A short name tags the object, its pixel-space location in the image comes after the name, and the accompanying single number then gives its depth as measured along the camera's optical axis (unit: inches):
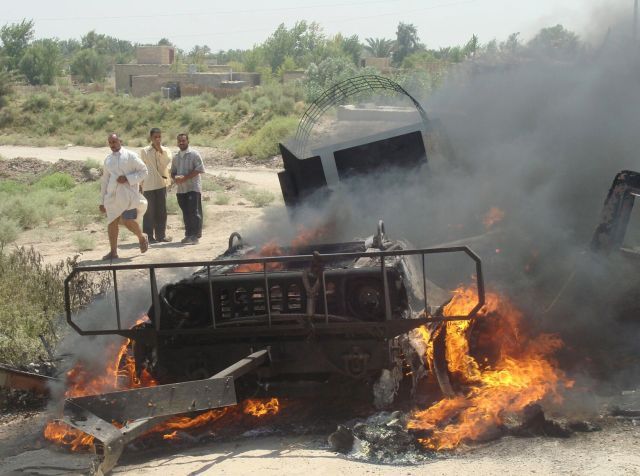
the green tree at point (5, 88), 2081.8
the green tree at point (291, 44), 4126.5
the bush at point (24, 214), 732.0
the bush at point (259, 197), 820.0
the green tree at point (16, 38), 3380.9
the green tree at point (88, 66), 3710.6
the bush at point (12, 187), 937.5
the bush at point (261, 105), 1731.1
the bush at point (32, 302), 362.0
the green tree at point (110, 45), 4704.7
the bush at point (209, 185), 912.3
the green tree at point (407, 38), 3868.1
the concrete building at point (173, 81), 2305.6
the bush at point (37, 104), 2060.8
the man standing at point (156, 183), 586.2
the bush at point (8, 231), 655.1
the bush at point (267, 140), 1275.8
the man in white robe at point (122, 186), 515.8
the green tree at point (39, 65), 3120.1
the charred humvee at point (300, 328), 266.7
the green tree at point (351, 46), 3839.3
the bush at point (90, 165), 1126.2
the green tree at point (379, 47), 3762.3
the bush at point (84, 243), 606.2
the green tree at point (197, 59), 3882.1
